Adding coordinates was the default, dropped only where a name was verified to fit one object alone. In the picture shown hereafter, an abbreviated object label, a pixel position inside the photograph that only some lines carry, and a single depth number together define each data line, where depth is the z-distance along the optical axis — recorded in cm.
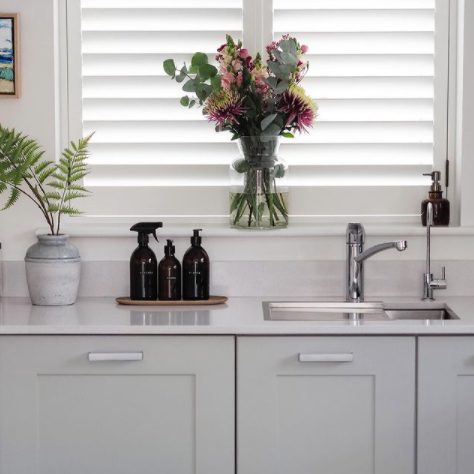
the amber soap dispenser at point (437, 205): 328
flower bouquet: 312
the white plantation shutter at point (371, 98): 336
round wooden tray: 307
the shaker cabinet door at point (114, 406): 274
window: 336
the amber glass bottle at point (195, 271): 312
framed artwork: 322
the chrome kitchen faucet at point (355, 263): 317
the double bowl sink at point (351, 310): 316
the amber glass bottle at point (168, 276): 312
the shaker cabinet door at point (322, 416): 274
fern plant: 308
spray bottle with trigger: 312
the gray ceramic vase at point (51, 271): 306
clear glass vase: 319
